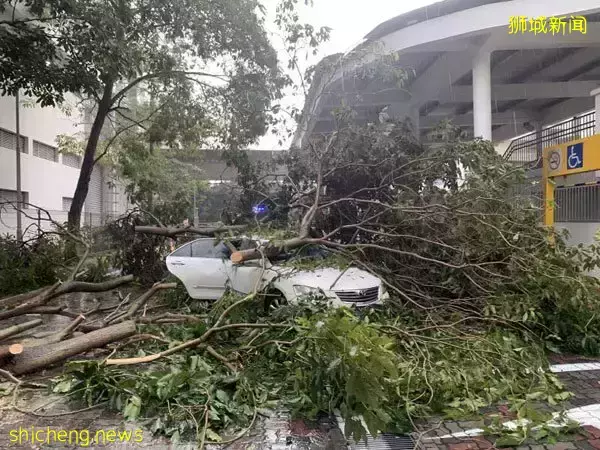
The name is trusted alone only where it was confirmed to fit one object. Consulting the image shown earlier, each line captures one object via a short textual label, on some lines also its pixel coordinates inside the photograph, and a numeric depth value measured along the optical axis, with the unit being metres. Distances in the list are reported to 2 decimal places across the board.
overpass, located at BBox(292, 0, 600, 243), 10.22
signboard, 9.51
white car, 6.17
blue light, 8.62
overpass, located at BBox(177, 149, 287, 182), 9.45
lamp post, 14.76
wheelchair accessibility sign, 10.00
